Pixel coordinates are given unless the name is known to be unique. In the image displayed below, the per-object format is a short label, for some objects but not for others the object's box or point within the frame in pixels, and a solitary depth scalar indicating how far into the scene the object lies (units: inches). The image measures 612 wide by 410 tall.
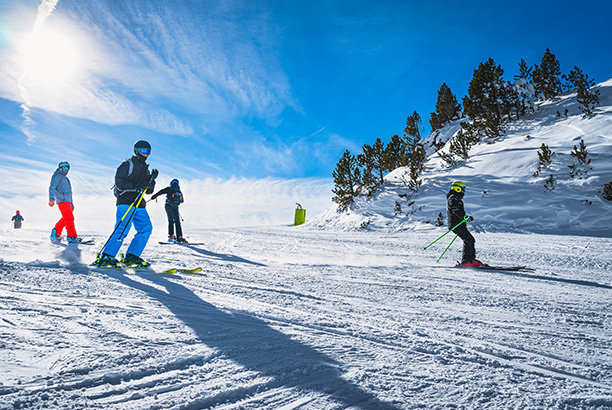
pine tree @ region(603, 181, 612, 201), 500.4
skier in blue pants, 206.2
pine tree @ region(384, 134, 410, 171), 902.4
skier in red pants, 358.0
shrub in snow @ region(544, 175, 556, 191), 569.0
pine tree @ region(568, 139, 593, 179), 575.2
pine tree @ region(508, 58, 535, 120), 1060.0
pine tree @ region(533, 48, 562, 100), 1170.3
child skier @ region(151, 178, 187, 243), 426.7
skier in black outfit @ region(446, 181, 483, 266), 262.1
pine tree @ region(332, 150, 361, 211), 920.9
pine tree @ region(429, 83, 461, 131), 1587.1
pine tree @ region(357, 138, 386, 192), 916.6
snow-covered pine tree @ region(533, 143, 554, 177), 626.5
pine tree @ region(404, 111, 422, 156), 1164.4
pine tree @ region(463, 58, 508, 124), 1076.5
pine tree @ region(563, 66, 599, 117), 837.7
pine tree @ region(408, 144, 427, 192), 756.0
